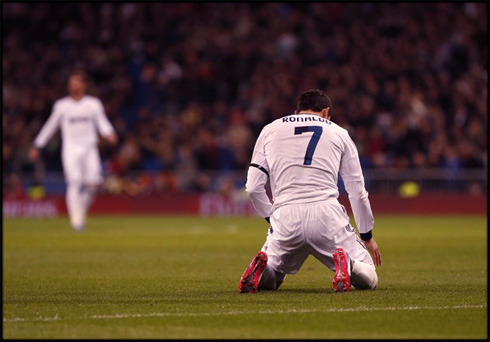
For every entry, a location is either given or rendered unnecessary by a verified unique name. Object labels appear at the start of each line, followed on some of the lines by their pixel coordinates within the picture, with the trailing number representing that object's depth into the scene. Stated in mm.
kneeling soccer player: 18953
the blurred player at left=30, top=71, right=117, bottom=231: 41344
